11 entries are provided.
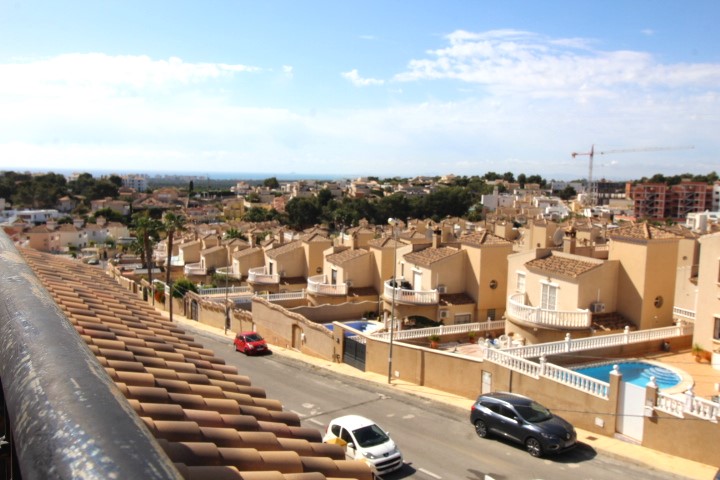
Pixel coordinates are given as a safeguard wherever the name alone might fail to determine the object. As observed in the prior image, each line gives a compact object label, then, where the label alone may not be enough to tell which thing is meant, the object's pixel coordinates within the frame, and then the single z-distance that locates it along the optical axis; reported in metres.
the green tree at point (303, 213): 140.75
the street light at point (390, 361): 26.67
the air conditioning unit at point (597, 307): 27.62
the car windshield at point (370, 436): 16.64
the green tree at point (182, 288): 50.16
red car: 33.25
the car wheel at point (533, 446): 17.55
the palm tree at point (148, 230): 58.84
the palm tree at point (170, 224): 54.25
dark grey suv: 17.50
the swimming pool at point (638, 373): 21.89
